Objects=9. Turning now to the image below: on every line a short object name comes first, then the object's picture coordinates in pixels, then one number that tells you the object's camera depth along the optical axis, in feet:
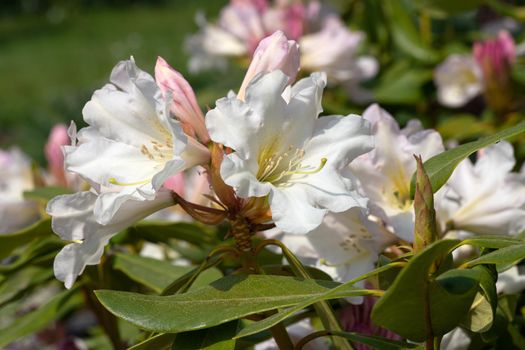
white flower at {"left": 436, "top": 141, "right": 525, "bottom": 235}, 2.37
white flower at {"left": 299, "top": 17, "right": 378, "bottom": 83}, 3.94
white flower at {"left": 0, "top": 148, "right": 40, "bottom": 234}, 3.23
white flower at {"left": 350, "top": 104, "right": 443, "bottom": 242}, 2.33
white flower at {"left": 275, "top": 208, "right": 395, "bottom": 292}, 2.31
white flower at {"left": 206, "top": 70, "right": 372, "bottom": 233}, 2.00
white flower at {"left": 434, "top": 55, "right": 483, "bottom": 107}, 3.81
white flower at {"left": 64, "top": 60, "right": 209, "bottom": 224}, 2.09
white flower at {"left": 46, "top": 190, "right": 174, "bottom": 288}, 2.11
